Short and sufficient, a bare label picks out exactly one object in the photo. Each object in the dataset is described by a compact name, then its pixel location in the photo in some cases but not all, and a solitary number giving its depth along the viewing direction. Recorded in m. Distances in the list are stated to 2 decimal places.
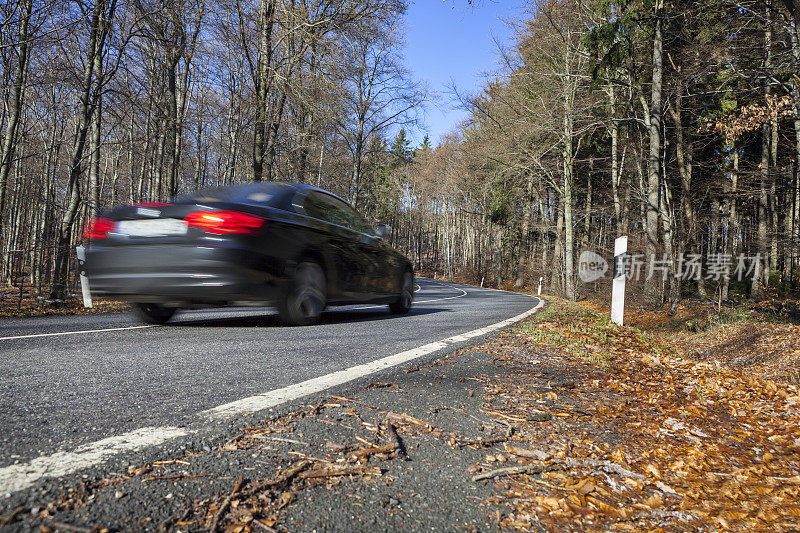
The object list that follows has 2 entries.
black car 4.50
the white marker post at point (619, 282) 6.71
